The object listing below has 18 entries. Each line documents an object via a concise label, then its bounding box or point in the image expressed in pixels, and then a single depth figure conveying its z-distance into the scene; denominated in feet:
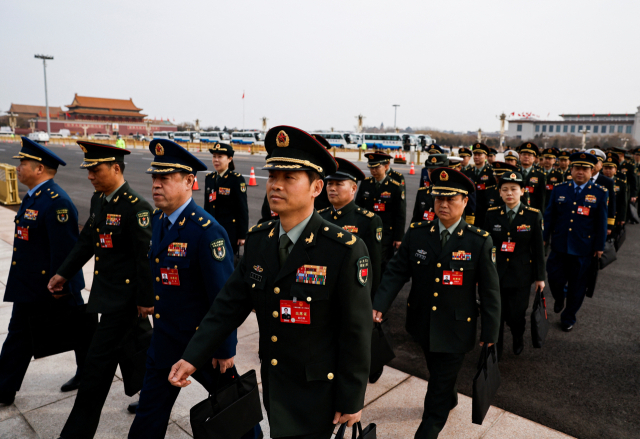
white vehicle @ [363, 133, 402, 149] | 197.16
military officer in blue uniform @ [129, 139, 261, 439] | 9.43
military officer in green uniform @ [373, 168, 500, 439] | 11.21
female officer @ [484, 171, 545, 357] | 16.61
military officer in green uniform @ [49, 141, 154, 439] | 10.87
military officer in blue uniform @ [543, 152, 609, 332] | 19.71
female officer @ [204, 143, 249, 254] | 22.89
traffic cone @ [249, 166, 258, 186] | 71.26
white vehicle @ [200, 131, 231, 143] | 227.22
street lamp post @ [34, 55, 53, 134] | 190.92
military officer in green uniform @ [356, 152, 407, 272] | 22.30
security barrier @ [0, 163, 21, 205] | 48.91
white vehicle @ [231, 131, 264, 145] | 217.07
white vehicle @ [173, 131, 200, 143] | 240.12
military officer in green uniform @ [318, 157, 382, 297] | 15.16
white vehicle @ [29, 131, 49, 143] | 198.92
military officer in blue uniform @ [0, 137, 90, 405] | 12.66
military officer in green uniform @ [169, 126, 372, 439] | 7.03
